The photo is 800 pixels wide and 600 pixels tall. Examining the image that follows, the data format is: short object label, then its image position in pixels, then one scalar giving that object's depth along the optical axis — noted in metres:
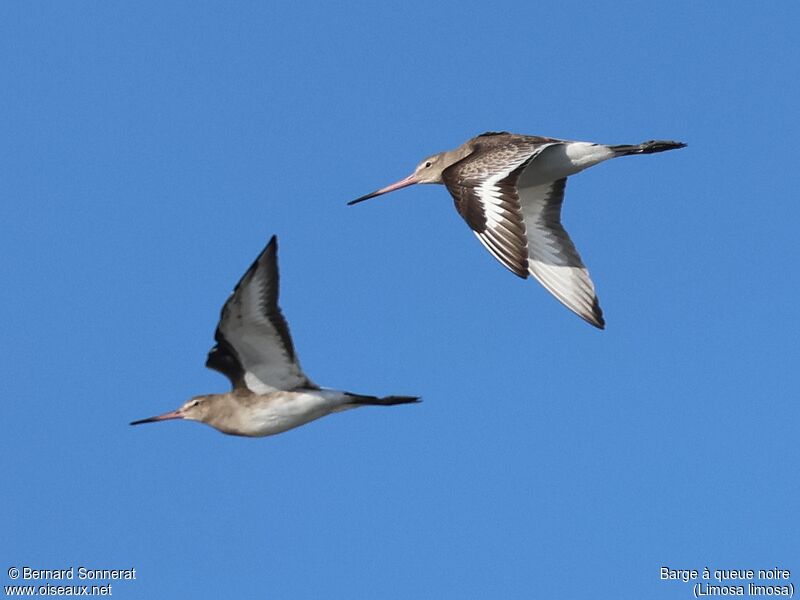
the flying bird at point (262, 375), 12.17
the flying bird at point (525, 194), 13.29
